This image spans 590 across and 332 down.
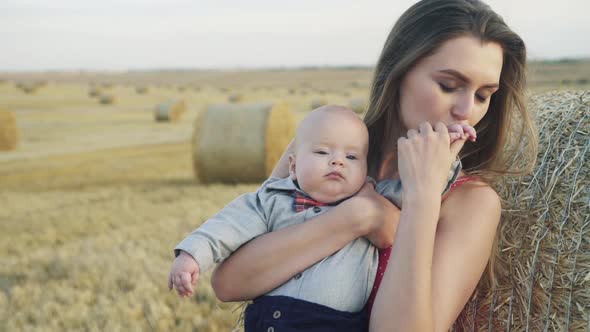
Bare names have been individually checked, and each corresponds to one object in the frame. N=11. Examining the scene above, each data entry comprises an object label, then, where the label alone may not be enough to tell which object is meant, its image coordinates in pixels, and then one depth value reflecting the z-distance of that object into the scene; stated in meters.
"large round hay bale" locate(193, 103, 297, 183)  9.65
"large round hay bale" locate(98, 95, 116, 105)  29.84
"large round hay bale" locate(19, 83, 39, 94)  35.22
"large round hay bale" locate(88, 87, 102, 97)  33.41
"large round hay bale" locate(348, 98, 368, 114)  19.31
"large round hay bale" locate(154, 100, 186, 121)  22.17
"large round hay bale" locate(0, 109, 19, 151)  15.09
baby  2.17
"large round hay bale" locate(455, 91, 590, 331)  2.35
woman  2.00
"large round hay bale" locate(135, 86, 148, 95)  38.47
